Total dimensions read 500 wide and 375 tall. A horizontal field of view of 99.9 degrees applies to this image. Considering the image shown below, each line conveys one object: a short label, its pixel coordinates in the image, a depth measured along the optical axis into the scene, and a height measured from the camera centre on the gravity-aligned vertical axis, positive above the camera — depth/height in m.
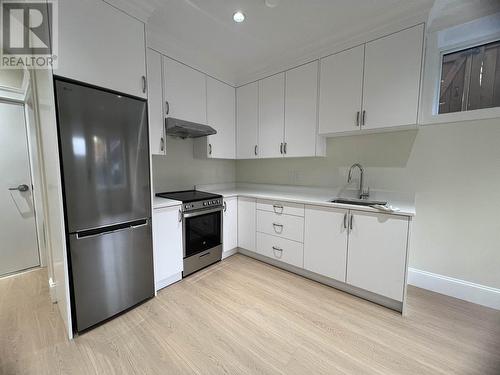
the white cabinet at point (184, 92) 2.33 +0.93
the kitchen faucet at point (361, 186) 2.37 -0.17
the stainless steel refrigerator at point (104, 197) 1.45 -0.21
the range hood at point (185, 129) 2.26 +0.47
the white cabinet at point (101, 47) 1.40 +0.90
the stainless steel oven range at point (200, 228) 2.33 -0.68
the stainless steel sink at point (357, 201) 2.23 -0.34
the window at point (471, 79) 1.86 +0.86
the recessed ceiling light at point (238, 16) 1.84 +1.36
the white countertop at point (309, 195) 2.01 -0.31
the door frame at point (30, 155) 2.33 +0.17
